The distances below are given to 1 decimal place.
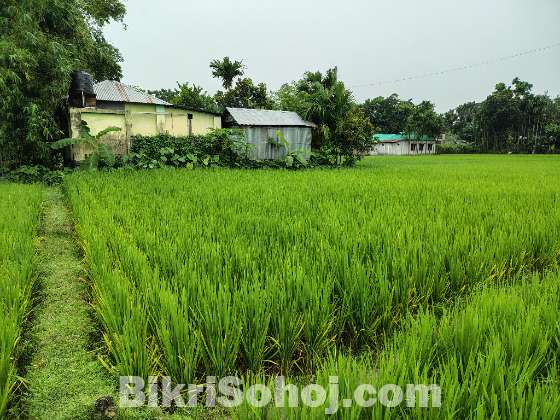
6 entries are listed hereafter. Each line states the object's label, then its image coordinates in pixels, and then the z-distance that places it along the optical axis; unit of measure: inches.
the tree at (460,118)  2249.0
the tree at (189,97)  1214.3
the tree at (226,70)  1180.5
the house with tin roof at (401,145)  1643.0
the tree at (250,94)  1132.0
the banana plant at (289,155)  446.0
